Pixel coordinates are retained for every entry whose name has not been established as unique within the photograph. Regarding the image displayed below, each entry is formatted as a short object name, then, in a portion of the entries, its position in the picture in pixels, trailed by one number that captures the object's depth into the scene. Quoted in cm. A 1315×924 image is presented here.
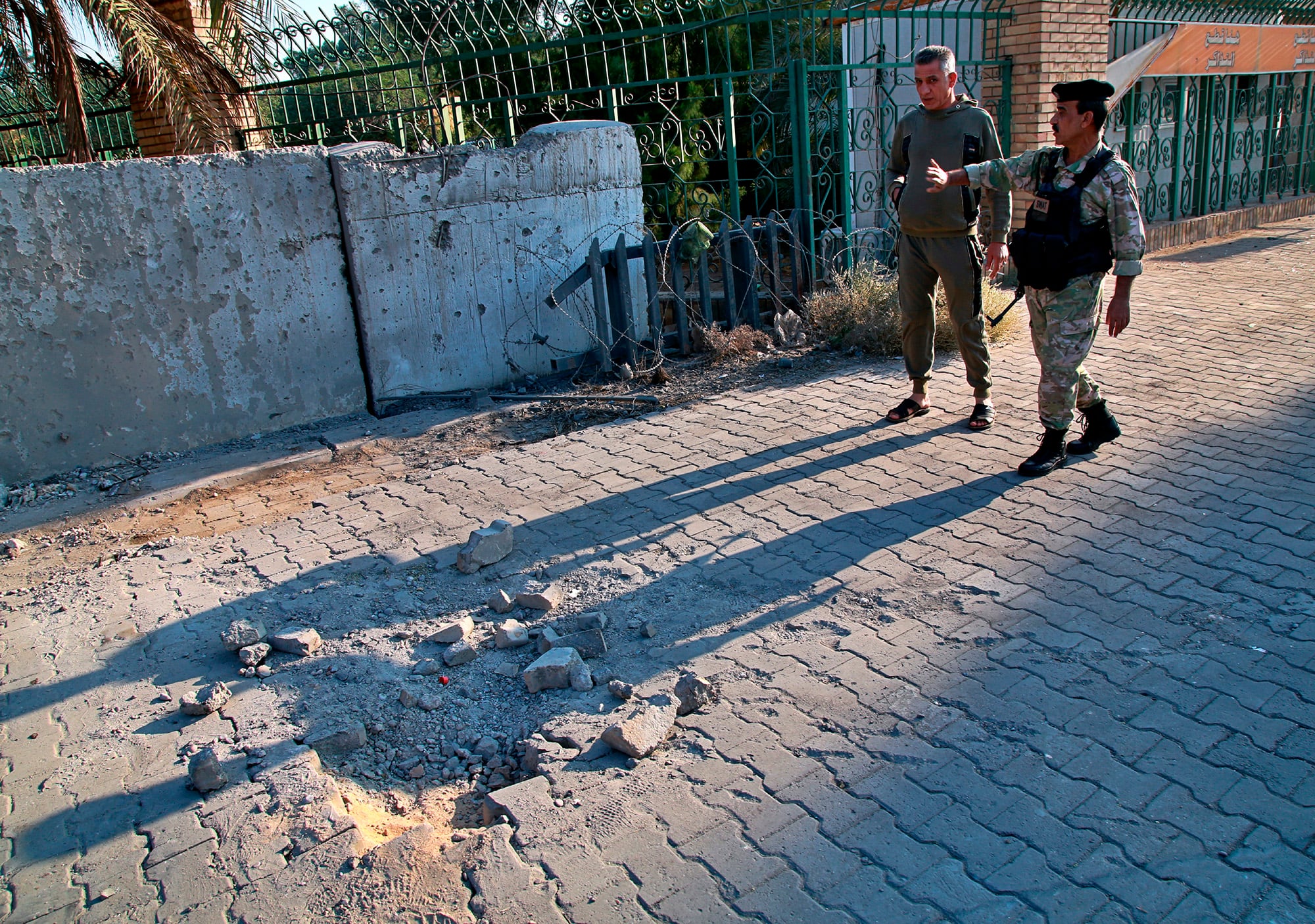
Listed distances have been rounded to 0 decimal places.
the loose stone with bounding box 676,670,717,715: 296
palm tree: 753
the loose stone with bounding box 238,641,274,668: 336
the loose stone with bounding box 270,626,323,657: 343
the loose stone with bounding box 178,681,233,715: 311
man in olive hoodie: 465
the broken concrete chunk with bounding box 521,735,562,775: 276
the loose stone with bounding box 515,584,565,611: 361
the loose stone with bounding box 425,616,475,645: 345
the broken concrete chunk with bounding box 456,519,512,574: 401
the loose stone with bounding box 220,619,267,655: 343
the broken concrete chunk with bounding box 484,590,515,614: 365
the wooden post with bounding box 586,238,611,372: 655
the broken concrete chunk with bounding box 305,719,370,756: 291
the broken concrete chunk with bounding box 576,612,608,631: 343
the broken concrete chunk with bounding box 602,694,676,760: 272
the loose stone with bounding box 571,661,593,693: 310
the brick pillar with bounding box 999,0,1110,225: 856
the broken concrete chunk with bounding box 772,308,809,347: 714
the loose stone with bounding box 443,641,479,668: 333
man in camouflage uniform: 392
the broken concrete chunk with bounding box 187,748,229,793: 271
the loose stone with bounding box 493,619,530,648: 339
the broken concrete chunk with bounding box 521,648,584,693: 312
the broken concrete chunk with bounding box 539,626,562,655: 332
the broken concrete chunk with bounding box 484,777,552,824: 254
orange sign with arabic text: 1045
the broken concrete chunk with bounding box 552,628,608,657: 329
